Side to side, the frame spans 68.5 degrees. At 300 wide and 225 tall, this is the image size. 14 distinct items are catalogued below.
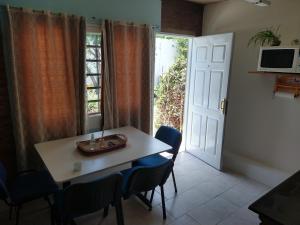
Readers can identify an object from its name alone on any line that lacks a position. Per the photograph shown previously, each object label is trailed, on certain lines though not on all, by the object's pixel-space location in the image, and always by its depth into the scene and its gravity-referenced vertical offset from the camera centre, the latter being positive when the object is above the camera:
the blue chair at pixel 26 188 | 1.92 -1.15
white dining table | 1.87 -0.88
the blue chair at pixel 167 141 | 2.69 -0.94
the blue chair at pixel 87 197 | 1.64 -1.03
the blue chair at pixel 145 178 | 1.96 -1.03
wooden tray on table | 2.22 -0.84
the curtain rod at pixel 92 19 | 2.15 +0.53
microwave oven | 2.42 +0.11
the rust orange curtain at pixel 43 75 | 2.22 -0.12
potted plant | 2.73 +0.39
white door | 3.17 -0.44
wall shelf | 2.71 -0.18
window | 2.79 -0.09
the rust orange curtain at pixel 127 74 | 2.80 -0.11
